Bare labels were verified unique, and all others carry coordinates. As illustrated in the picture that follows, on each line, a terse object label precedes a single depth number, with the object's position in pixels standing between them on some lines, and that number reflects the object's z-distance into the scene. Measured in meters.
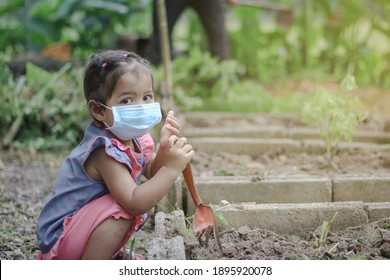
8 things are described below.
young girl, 2.63
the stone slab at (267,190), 3.54
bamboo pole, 5.21
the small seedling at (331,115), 3.94
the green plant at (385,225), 2.98
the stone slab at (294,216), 3.03
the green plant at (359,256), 2.60
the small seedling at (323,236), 2.84
